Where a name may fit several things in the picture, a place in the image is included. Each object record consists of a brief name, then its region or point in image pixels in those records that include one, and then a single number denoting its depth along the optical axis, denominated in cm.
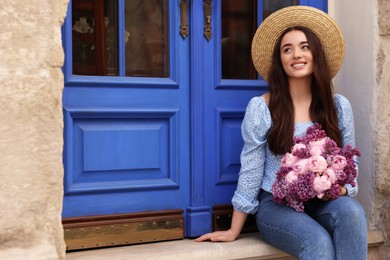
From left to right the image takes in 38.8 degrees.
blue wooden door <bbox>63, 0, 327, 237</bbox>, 257
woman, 259
